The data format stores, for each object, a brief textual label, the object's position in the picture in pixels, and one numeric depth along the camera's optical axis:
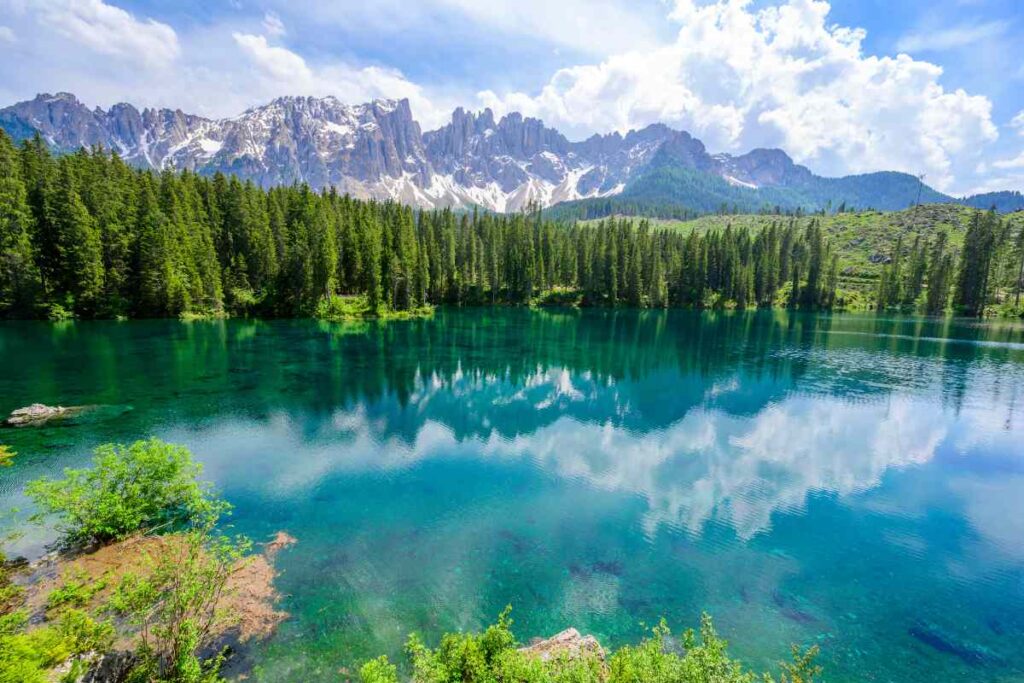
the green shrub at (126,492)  17.17
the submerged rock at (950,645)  15.66
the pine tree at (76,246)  76.94
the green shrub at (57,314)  75.31
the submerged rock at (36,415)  31.26
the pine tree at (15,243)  71.38
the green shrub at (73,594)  13.03
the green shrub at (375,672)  9.08
